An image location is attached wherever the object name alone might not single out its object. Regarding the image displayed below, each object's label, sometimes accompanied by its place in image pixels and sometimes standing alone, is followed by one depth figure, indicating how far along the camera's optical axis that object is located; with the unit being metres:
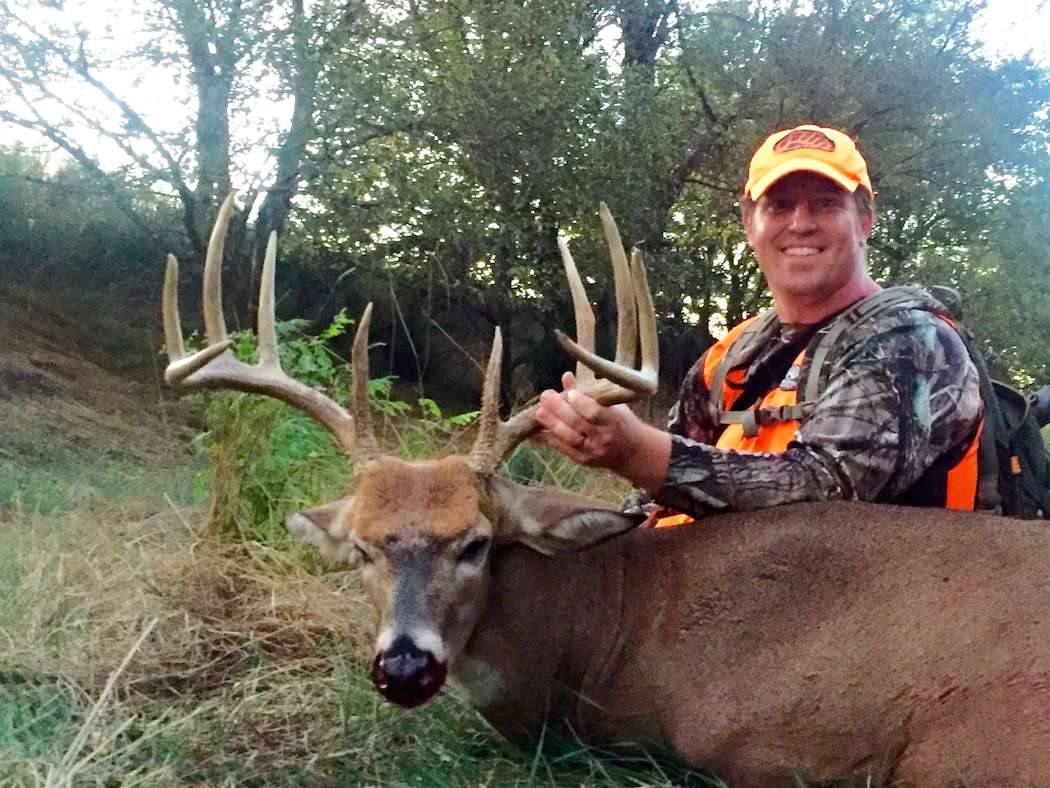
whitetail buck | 2.90
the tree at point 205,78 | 9.50
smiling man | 3.19
